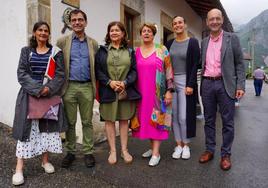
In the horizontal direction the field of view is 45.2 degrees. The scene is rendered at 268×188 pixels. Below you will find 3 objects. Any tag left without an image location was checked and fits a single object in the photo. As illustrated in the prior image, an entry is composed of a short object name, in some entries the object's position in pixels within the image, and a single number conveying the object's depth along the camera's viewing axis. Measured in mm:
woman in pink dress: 3973
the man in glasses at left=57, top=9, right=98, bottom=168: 3811
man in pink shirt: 3846
